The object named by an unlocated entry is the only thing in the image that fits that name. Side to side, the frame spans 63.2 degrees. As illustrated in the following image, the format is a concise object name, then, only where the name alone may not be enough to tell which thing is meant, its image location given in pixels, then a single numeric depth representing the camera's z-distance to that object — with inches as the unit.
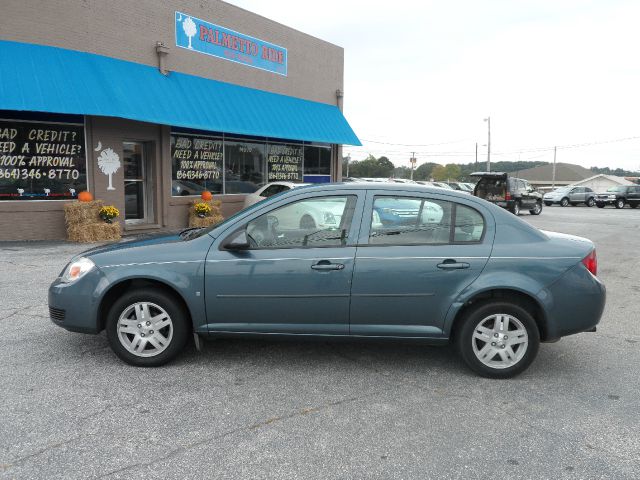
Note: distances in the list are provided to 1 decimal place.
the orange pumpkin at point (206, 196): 583.8
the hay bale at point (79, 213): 452.1
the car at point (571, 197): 1396.4
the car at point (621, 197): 1305.4
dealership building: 439.8
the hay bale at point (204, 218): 567.5
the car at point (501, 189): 867.4
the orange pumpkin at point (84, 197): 463.5
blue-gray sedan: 162.6
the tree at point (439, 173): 4527.3
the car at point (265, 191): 611.2
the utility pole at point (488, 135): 2048.1
